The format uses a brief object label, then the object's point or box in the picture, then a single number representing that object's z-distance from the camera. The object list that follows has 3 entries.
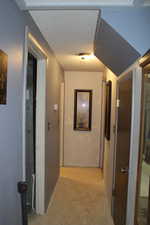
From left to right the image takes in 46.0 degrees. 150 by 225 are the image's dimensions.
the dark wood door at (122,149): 1.78
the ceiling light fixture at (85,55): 2.85
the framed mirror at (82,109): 4.39
